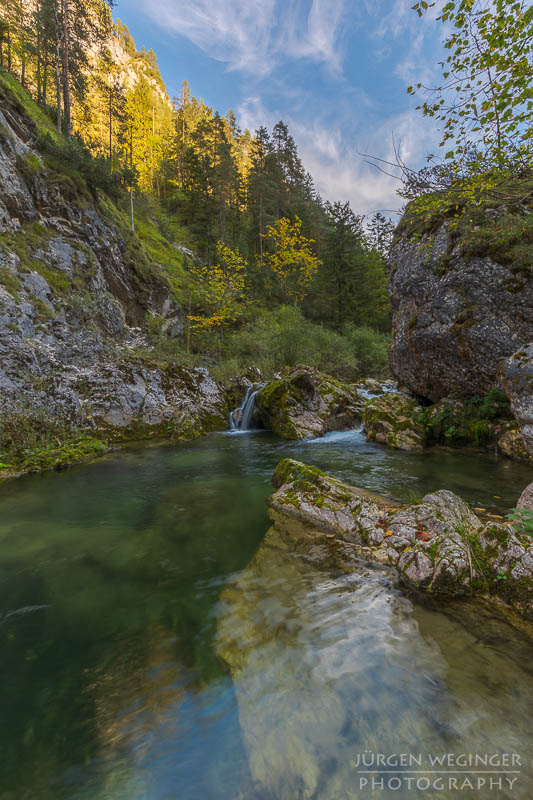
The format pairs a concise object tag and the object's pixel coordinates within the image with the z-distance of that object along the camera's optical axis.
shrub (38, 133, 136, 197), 13.79
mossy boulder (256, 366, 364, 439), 11.48
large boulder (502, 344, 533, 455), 6.12
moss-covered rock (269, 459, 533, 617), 3.03
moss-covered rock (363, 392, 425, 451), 9.08
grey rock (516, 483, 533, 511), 3.78
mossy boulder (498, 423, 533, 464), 7.21
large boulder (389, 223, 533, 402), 7.97
